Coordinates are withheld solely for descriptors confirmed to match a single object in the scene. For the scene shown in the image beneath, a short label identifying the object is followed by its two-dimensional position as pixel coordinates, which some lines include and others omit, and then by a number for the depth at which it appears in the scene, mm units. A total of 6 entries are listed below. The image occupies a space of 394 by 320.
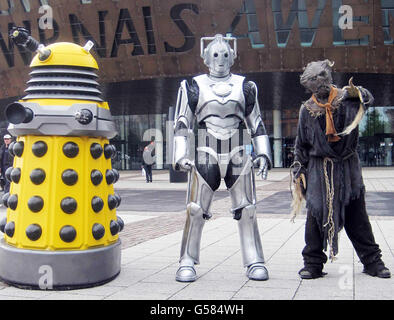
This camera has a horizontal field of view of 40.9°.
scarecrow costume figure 5152
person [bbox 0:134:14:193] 12891
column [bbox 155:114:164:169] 36469
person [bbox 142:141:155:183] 22269
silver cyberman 5113
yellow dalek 4668
